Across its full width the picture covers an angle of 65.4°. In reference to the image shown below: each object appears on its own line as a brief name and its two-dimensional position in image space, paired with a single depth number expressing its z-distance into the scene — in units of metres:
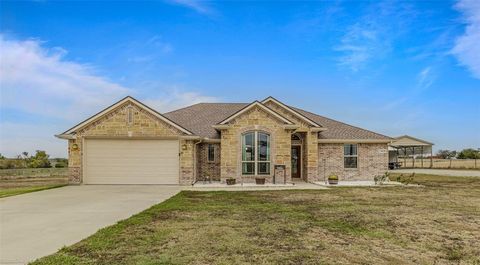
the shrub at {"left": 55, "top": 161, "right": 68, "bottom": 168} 36.22
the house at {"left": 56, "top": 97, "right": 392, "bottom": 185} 19.80
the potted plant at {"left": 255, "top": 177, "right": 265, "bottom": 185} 19.61
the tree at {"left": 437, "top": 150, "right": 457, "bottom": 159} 73.31
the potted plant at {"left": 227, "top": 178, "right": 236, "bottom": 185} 19.38
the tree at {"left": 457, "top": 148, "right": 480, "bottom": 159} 63.47
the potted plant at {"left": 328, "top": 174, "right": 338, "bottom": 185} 20.20
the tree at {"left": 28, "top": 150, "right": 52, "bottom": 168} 36.47
